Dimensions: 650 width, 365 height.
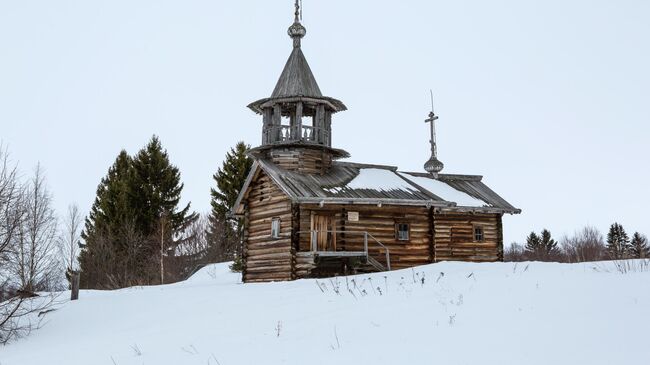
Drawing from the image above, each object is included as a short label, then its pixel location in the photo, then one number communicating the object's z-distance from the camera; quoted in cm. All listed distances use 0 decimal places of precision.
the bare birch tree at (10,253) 1395
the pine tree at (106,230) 3819
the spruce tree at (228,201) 3978
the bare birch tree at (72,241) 4244
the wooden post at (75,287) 2055
